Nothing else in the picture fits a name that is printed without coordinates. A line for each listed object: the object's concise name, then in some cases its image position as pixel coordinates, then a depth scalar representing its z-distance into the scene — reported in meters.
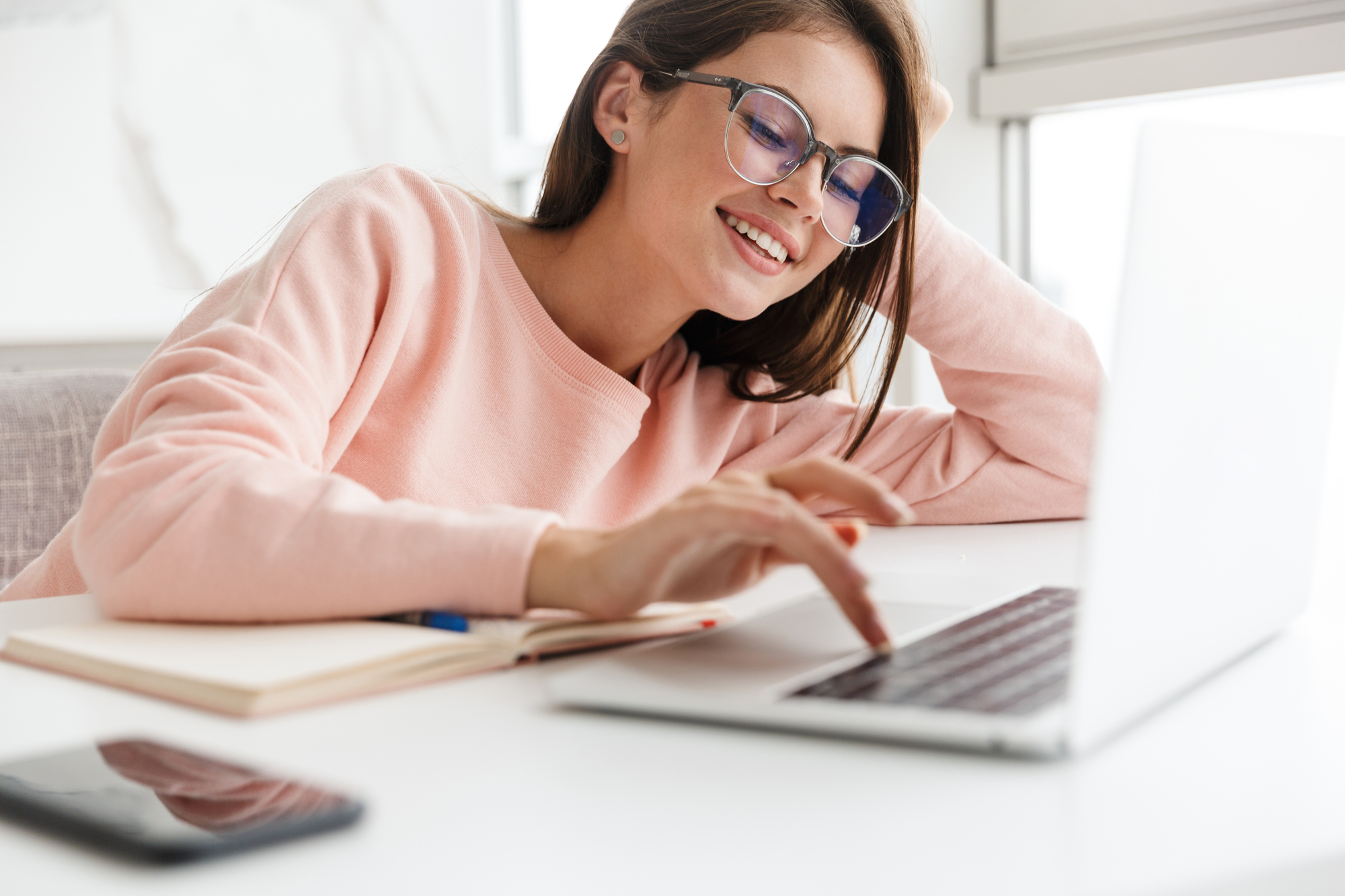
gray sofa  1.58
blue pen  0.66
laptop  0.43
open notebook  0.56
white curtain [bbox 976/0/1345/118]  1.79
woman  0.66
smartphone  0.37
